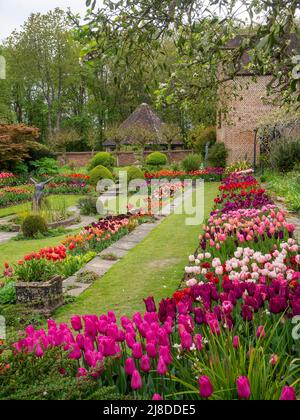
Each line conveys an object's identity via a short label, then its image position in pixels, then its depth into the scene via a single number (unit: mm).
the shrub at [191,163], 29281
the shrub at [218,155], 30484
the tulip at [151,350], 2783
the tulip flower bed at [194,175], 27025
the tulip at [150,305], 3385
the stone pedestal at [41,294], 6297
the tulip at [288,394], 2215
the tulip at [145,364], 2684
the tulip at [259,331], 2983
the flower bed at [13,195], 20266
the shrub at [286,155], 21906
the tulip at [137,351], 2801
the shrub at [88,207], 16516
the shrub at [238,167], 26062
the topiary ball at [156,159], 34438
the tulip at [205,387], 2328
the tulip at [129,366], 2661
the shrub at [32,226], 12656
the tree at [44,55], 47312
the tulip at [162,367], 2615
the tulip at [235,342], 2824
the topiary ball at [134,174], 25469
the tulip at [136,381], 2570
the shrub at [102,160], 29859
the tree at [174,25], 4113
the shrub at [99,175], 25047
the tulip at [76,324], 3236
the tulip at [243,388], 2299
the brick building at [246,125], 29953
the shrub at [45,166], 28975
